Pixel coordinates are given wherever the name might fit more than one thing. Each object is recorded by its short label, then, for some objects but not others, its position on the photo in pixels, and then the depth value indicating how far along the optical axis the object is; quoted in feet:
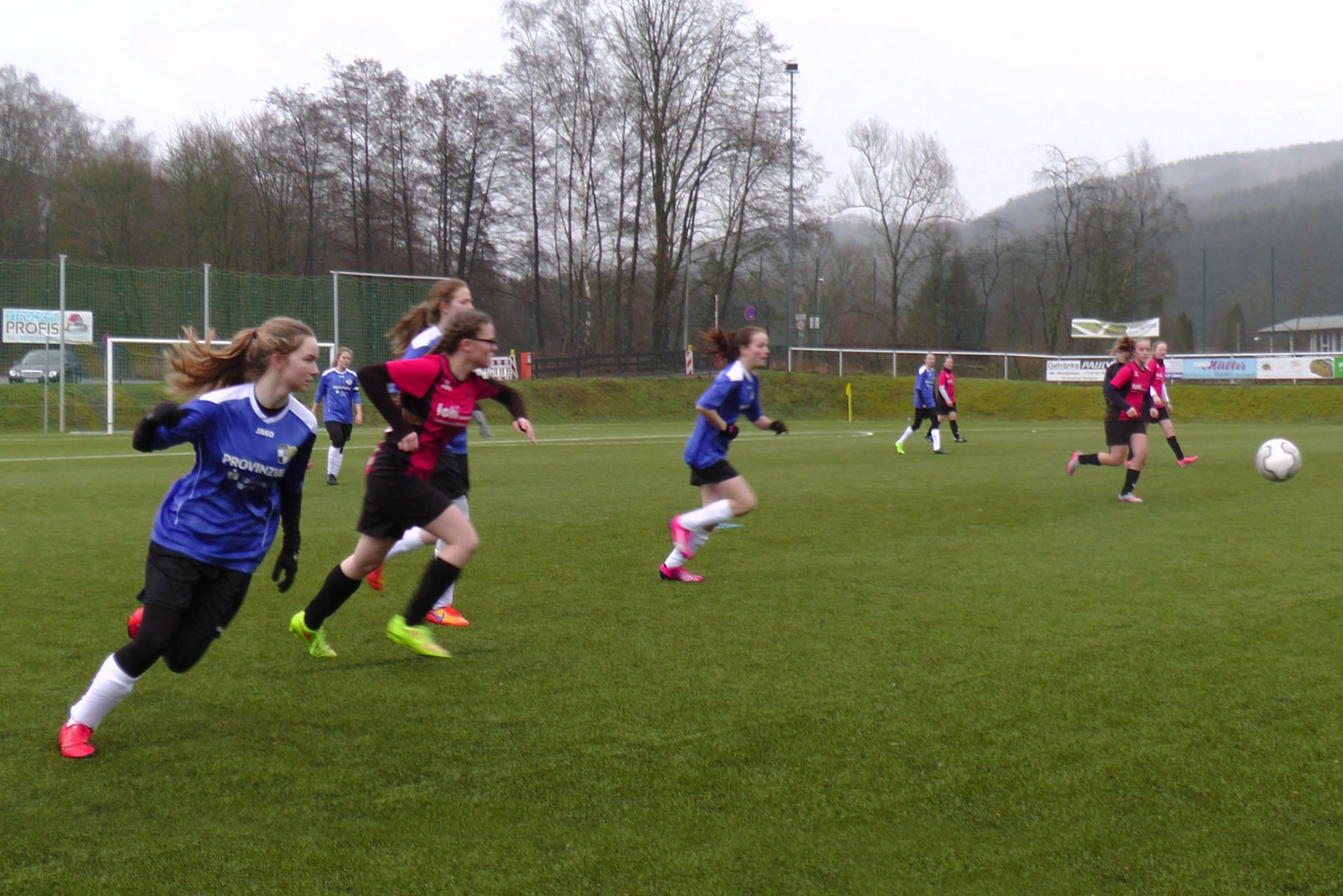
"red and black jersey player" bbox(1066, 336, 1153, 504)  39.60
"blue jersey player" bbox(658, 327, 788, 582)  25.26
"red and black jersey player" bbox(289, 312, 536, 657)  17.47
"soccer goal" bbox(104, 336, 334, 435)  90.89
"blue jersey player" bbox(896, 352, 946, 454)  68.39
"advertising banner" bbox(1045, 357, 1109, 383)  139.23
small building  166.61
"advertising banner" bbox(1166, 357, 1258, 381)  130.11
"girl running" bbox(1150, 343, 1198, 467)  53.06
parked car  88.58
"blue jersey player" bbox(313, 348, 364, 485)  46.68
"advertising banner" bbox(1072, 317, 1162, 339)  162.71
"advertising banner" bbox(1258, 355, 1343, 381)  123.85
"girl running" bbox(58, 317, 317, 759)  13.21
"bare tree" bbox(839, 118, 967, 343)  194.80
